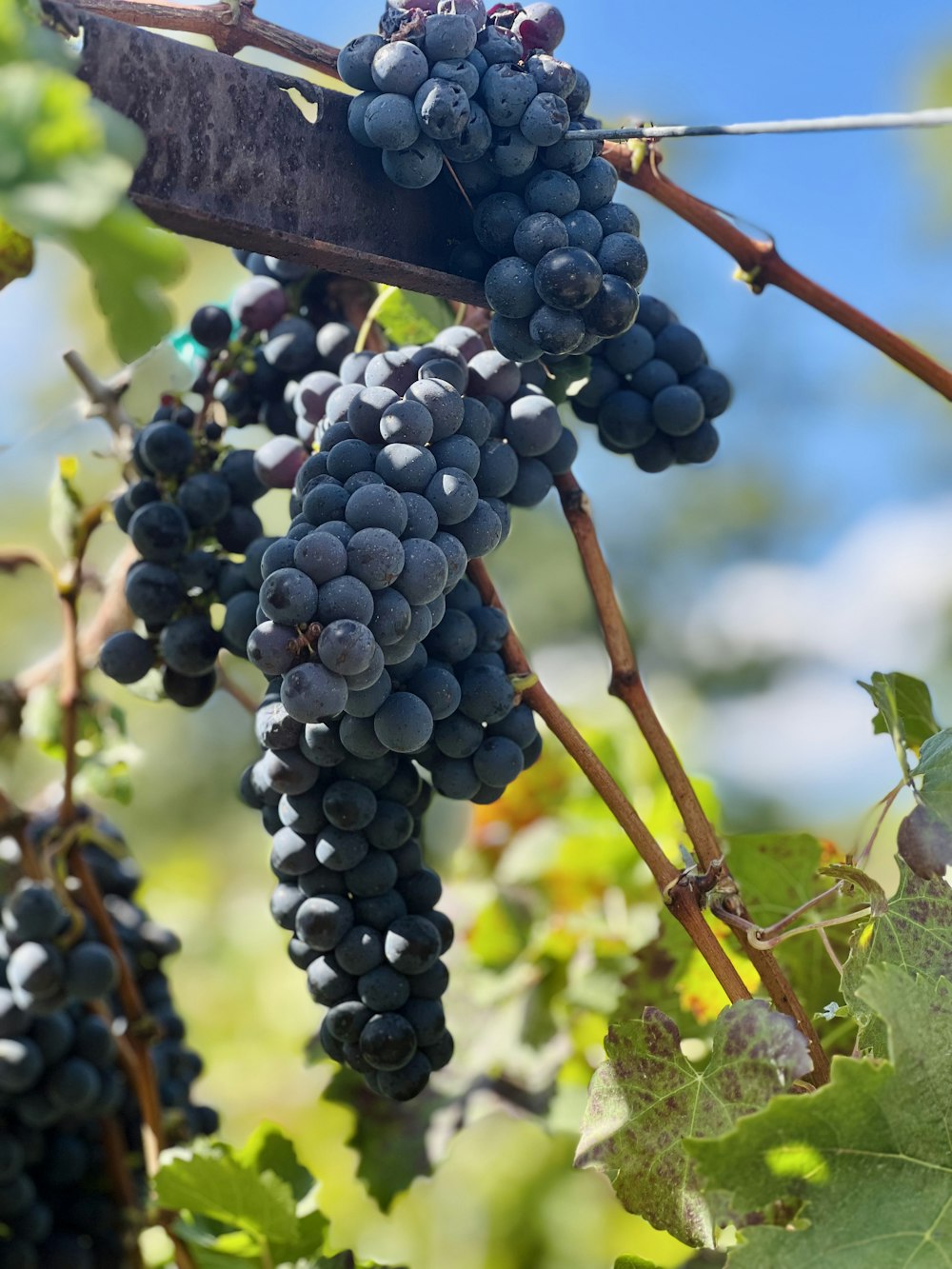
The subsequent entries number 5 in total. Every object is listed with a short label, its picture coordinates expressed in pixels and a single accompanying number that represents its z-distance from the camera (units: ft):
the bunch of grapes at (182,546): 2.82
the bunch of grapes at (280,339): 3.03
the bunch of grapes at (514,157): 2.19
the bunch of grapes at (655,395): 2.88
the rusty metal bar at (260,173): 2.00
